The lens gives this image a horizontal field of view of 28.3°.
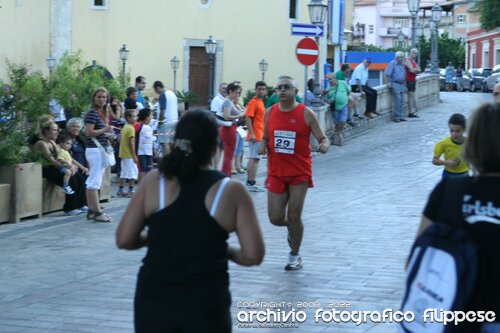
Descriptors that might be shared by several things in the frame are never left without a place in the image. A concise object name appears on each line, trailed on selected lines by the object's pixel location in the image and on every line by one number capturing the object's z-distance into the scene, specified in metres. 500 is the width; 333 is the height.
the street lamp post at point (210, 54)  43.44
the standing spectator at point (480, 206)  3.70
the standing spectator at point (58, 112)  15.61
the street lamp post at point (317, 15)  25.22
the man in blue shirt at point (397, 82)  28.58
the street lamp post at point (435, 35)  38.01
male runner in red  9.65
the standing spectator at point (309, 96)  25.01
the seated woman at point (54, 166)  13.95
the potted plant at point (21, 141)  13.31
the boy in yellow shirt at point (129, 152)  15.50
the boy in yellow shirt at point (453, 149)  10.17
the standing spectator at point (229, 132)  17.41
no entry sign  23.22
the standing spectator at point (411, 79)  28.72
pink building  77.47
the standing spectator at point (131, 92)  18.96
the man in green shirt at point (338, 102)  24.80
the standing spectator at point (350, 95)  26.31
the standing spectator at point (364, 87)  28.17
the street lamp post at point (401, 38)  65.51
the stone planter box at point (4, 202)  13.12
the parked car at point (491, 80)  52.96
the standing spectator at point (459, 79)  60.94
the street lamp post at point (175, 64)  46.35
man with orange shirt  16.80
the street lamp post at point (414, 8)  32.57
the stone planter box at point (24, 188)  13.30
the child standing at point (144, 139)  16.09
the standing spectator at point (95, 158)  13.20
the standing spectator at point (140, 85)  21.65
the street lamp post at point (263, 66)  48.88
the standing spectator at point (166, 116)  18.75
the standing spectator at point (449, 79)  60.88
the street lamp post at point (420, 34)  58.28
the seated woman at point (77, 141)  14.38
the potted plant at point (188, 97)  46.09
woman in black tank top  4.12
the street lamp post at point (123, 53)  43.62
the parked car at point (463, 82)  60.42
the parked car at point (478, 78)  59.70
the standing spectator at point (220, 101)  18.45
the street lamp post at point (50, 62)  39.97
